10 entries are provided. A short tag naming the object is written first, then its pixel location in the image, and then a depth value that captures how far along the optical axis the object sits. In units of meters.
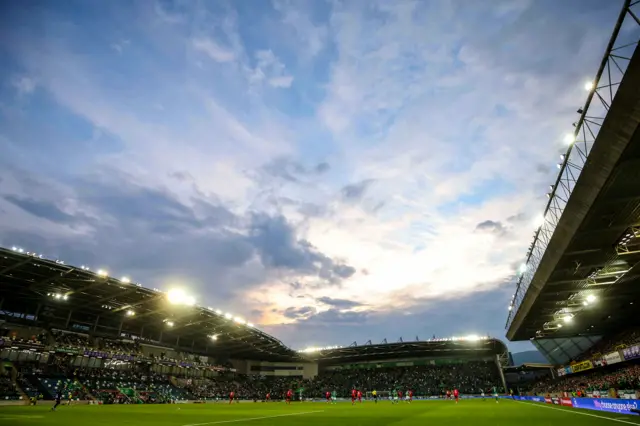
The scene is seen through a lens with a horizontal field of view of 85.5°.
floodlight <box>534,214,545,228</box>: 26.39
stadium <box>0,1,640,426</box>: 18.11
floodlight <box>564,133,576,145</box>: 18.36
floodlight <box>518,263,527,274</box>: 35.03
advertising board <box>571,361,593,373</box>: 45.24
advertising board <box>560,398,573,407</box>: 33.45
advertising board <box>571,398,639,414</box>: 22.38
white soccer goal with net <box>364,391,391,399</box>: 72.04
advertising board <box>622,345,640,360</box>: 33.84
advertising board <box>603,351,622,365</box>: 38.25
